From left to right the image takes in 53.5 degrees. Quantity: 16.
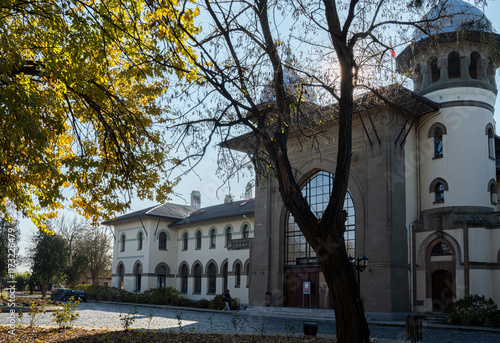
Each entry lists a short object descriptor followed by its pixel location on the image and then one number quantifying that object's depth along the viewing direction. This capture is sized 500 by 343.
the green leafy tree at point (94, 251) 51.10
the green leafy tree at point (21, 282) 58.58
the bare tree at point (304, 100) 8.91
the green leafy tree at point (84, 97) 8.20
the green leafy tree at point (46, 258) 42.50
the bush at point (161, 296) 36.53
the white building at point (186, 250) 37.88
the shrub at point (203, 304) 32.75
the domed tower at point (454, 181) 22.70
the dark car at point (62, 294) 36.06
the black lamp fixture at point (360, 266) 20.42
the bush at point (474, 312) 20.31
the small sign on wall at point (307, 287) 27.78
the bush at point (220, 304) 31.16
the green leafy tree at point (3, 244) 34.31
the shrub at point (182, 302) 34.40
